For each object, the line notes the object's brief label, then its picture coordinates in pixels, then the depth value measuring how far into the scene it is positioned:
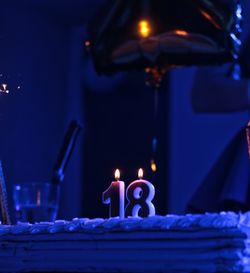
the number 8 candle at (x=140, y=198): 1.48
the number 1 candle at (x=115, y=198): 1.49
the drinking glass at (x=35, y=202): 1.82
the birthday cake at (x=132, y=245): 1.27
